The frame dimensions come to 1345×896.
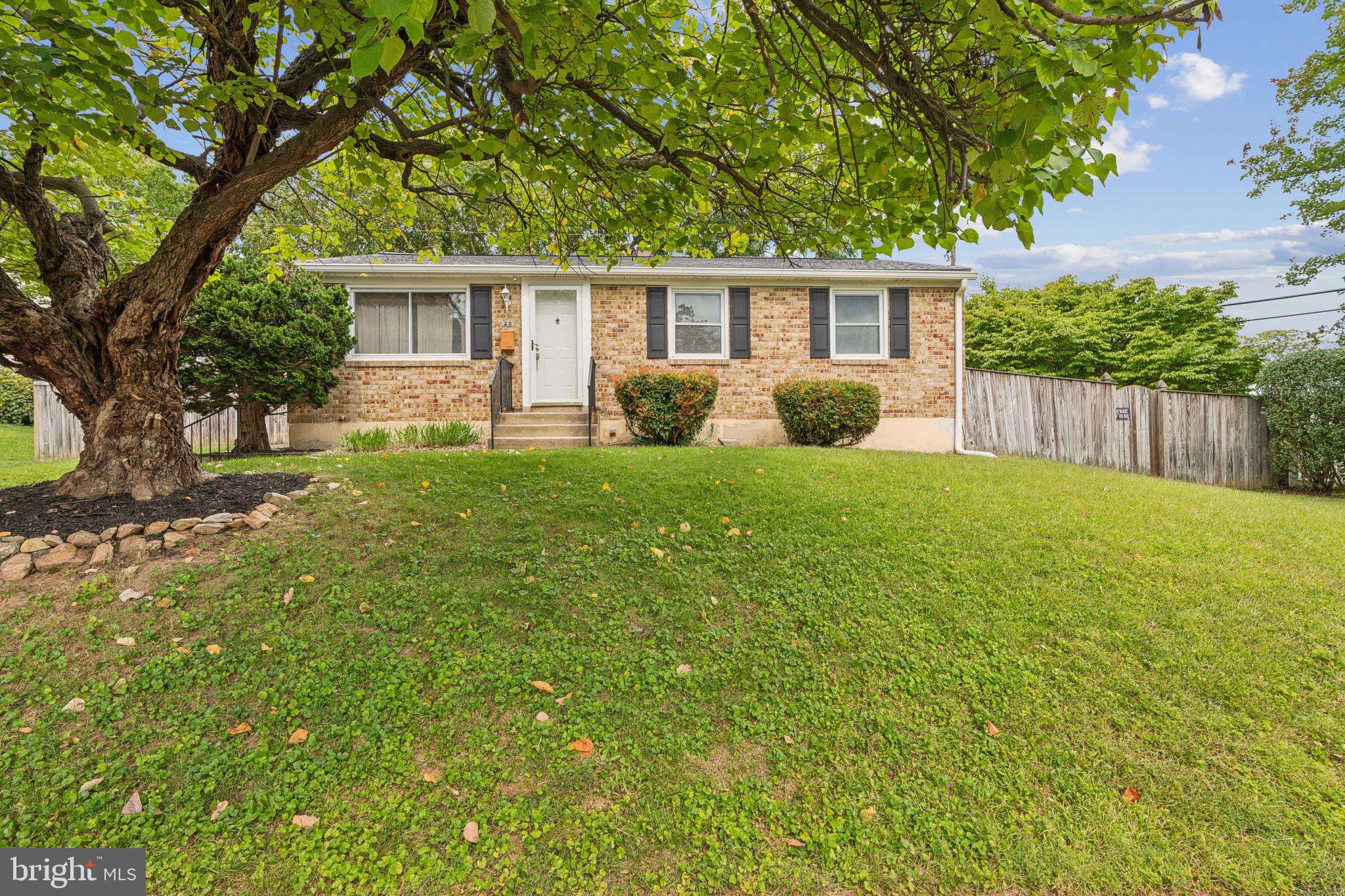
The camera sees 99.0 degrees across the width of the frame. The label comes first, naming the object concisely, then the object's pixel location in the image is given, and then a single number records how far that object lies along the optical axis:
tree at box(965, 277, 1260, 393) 16.91
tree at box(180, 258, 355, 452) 8.08
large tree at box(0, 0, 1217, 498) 2.58
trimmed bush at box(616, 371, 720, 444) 9.31
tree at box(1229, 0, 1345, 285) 12.53
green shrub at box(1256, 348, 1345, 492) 9.85
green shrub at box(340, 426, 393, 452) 9.22
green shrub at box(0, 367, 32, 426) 16.00
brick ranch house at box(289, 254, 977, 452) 10.20
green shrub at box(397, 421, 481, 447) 9.45
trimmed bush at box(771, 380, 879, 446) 9.62
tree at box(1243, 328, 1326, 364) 19.05
